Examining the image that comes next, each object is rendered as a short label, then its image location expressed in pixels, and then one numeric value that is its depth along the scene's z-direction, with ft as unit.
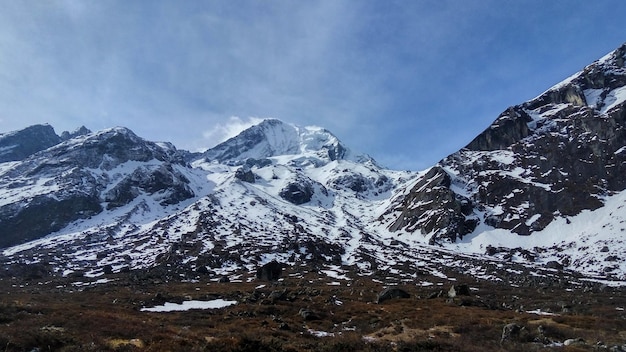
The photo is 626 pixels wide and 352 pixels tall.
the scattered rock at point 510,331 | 91.56
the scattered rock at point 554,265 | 387.51
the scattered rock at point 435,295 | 186.34
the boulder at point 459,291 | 179.32
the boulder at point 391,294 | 178.25
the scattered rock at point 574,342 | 83.58
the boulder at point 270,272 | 324.97
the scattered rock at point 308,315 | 129.08
